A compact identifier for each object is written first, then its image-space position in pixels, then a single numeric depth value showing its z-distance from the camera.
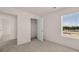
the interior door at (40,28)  3.44
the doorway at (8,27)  3.18
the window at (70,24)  2.62
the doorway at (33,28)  4.65
